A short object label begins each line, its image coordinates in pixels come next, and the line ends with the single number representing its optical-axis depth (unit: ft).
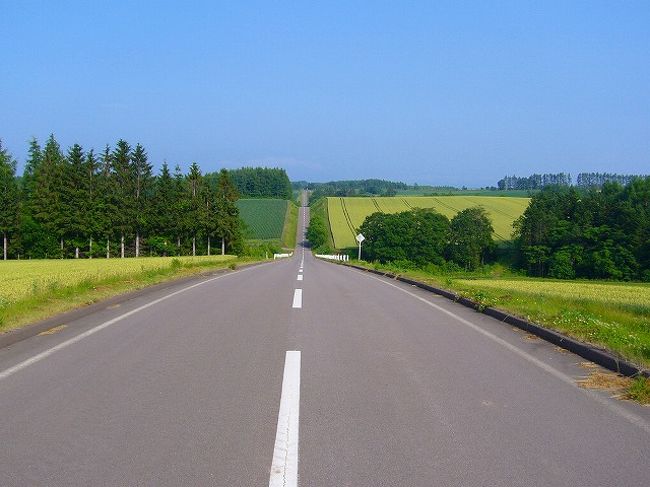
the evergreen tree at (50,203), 229.66
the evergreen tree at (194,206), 269.44
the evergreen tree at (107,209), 237.45
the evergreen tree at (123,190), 242.78
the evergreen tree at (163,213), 261.24
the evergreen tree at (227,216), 277.03
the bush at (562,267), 252.83
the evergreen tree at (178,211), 264.93
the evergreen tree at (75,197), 230.89
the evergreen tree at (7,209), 228.02
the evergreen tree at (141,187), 256.11
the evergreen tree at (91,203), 234.38
